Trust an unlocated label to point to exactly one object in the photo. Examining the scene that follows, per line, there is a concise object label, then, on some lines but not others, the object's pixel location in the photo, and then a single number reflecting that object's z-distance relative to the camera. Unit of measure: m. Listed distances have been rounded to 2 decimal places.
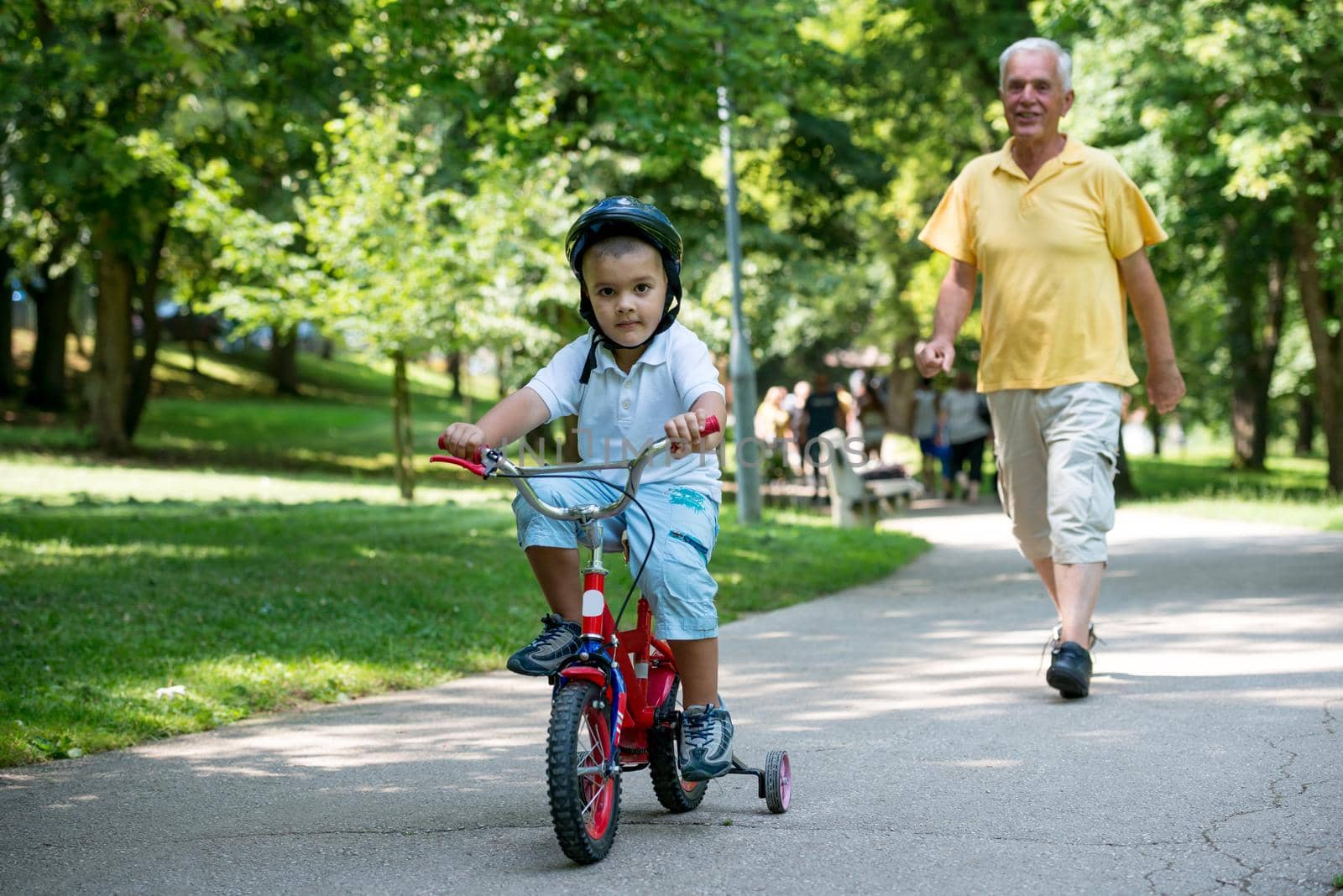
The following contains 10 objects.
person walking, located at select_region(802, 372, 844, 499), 22.92
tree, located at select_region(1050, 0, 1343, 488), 17.75
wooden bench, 16.86
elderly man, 6.60
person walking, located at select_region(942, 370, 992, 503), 21.91
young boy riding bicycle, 4.39
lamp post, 16.02
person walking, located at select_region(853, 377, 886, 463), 25.42
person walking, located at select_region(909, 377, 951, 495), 24.34
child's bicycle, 3.94
